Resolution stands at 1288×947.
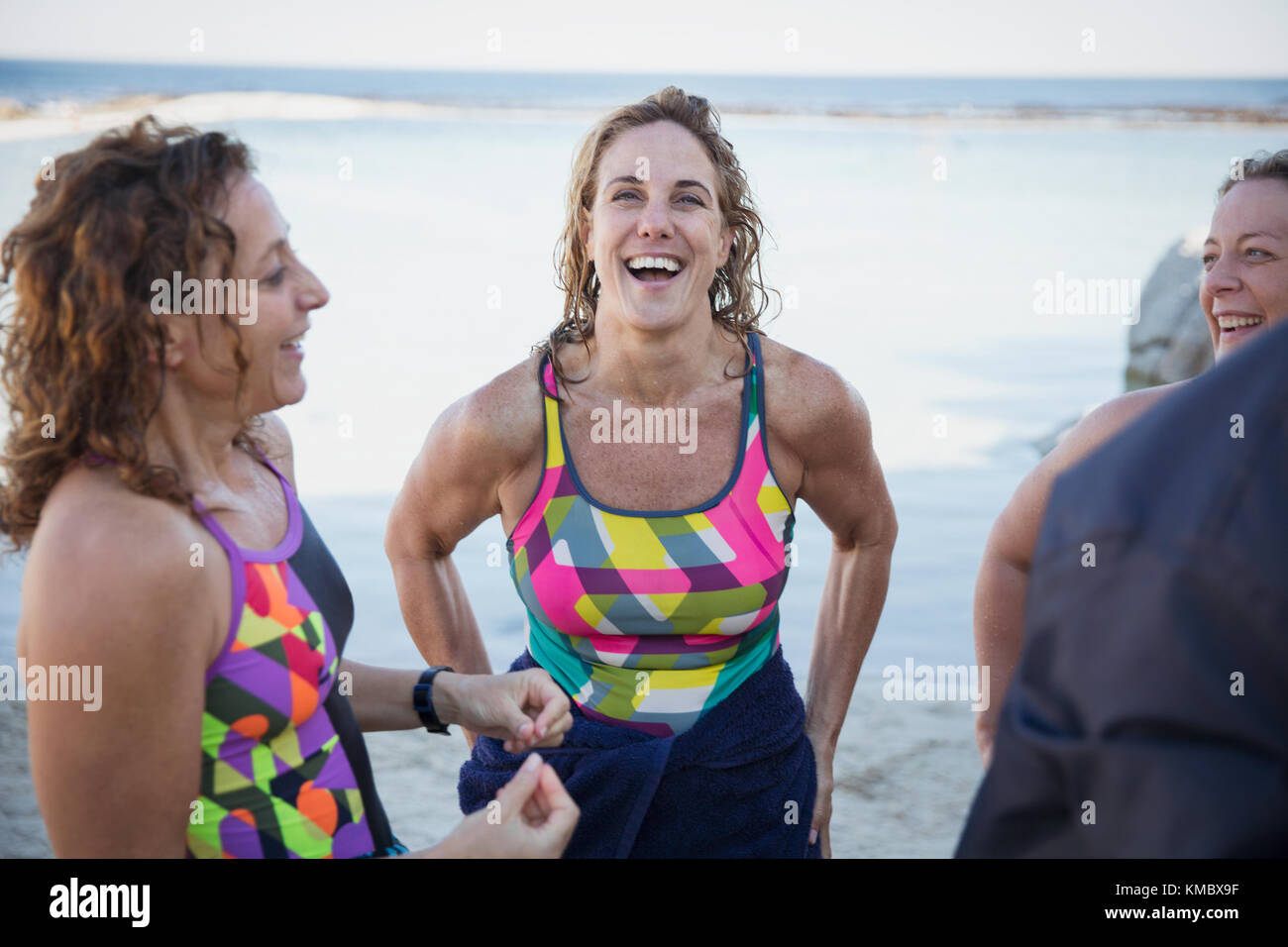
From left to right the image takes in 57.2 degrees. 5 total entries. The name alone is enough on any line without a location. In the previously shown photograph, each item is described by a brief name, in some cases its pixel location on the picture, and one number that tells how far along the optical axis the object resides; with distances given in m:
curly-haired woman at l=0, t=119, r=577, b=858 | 1.46
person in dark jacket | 0.62
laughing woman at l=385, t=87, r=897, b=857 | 2.42
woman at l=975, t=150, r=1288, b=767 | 2.35
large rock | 7.50
